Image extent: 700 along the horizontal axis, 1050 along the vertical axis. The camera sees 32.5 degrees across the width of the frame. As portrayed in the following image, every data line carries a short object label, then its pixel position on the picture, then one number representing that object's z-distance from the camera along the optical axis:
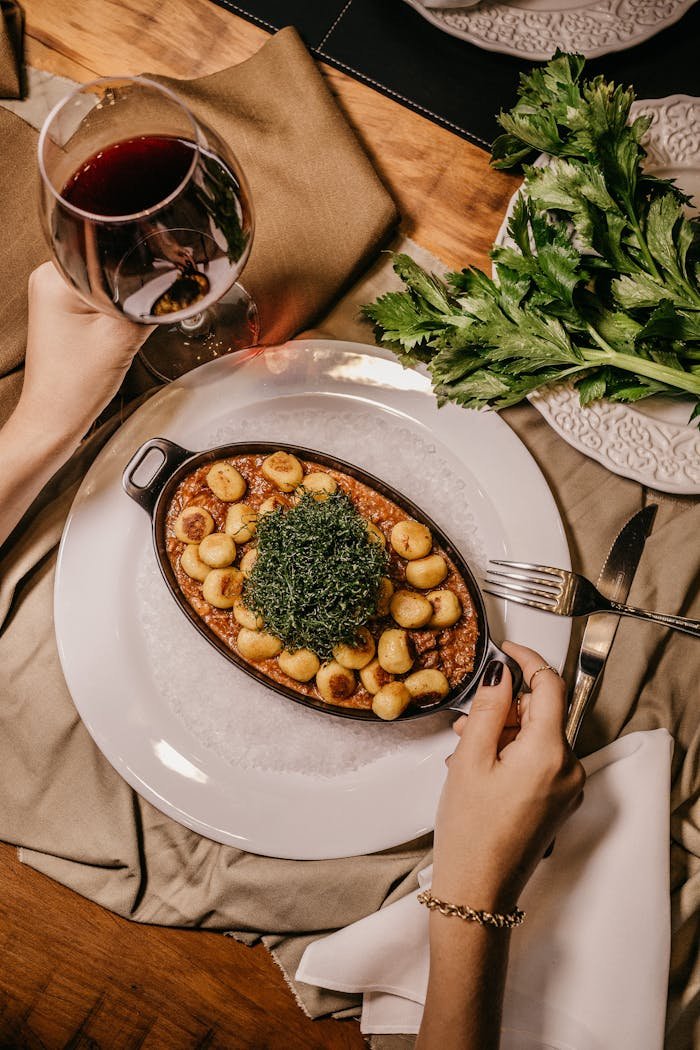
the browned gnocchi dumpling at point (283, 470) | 0.65
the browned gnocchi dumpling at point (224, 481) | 0.66
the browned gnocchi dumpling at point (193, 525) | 0.65
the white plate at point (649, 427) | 0.66
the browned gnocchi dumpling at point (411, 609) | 0.64
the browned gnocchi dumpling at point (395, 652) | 0.63
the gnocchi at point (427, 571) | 0.64
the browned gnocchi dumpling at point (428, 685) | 0.63
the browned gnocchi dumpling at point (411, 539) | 0.64
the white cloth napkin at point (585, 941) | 0.63
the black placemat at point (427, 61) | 0.70
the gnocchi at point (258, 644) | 0.64
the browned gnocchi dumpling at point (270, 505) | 0.65
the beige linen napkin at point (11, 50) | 0.68
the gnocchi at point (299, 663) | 0.64
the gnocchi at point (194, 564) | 0.65
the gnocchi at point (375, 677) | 0.64
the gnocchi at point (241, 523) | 0.65
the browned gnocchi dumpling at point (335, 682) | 0.64
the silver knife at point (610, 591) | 0.66
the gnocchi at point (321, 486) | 0.65
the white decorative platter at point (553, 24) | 0.68
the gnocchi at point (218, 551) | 0.64
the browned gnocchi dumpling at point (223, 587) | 0.64
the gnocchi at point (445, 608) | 0.64
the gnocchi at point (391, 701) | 0.62
